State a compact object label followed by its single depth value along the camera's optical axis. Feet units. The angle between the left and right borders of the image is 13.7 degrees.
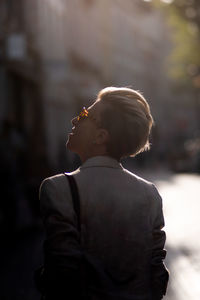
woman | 9.57
